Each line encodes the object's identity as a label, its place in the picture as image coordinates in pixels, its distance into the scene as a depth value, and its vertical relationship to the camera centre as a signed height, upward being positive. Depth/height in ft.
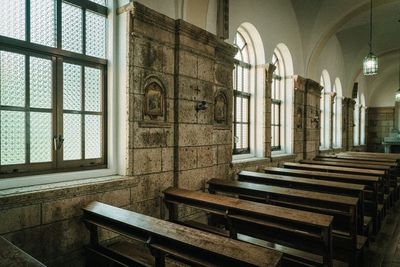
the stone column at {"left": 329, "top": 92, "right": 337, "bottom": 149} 34.71 +1.67
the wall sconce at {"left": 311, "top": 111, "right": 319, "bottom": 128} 28.66 +1.25
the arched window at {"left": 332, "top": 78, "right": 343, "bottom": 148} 38.81 +1.87
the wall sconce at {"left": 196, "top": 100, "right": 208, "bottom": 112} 14.03 +1.25
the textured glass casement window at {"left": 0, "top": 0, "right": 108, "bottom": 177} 8.92 +1.58
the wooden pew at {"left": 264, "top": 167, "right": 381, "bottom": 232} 14.01 -2.50
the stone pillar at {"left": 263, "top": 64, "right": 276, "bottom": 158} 21.26 +1.83
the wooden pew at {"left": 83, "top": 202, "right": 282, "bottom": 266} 6.27 -2.70
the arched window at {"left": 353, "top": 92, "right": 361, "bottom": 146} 49.96 +1.70
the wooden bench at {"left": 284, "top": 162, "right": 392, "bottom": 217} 16.38 -2.39
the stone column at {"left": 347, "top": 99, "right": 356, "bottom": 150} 41.60 +1.69
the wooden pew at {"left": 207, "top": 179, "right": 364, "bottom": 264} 10.13 -2.78
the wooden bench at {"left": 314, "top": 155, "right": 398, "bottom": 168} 21.87 -2.42
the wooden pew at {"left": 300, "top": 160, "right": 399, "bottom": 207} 19.04 -3.08
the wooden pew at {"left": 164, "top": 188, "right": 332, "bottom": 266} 8.31 -2.88
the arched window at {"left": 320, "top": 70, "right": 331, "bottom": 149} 34.21 +2.38
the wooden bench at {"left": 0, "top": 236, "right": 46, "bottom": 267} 5.14 -2.38
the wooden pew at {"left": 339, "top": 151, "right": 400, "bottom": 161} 27.46 -2.38
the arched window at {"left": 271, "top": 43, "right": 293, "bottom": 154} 24.79 +2.52
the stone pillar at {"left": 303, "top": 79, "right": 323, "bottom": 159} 27.17 +1.26
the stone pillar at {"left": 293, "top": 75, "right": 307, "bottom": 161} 25.36 +1.41
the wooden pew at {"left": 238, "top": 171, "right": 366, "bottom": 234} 12.19 -2.52
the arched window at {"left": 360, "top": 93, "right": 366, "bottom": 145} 53.06 +2.01
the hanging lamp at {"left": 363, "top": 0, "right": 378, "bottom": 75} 22.26 +5.26
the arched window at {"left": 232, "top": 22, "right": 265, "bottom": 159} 20.45 +2.81
